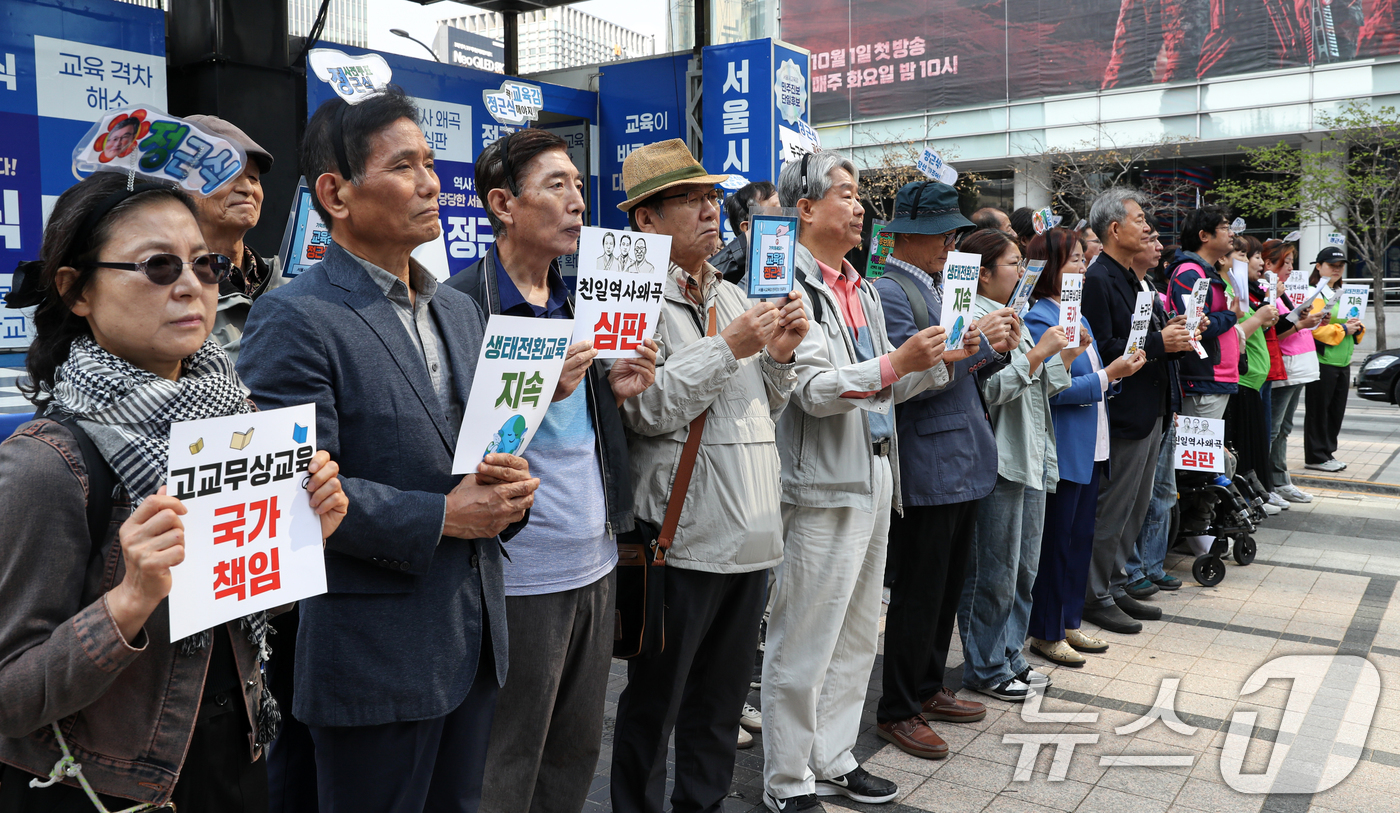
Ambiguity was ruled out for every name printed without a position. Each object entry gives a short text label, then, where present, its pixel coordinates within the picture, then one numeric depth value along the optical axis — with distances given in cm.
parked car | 1429
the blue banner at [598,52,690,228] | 793
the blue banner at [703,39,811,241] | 739
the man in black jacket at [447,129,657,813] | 247
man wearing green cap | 402
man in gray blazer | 192
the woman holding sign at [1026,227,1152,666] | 497
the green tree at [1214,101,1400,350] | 2041
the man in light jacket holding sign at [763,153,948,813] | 347
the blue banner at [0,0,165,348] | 490
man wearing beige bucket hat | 293
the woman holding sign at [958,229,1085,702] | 452
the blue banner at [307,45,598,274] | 708
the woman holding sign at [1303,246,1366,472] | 1022
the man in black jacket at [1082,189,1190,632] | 548
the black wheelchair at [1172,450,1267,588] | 669
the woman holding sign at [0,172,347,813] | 145
